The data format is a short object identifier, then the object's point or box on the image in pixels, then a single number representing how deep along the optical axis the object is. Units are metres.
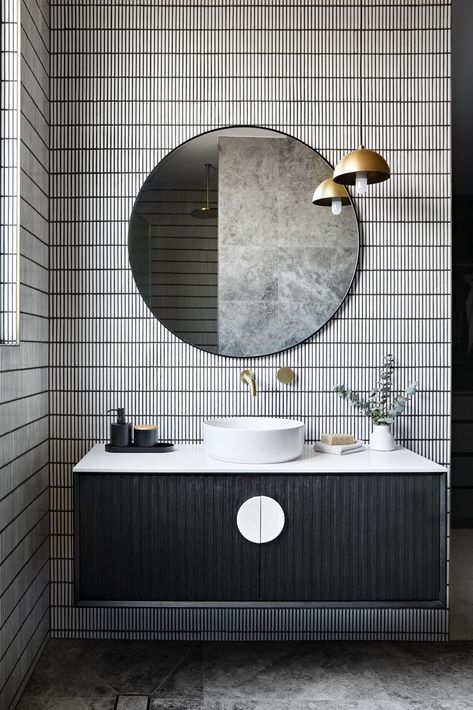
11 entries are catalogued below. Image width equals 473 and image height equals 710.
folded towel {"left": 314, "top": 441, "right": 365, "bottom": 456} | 2.43
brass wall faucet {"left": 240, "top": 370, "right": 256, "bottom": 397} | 2.55
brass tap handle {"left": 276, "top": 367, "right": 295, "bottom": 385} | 2.66
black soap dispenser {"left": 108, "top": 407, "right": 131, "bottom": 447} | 2.46
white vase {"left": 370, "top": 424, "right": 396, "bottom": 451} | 2.52
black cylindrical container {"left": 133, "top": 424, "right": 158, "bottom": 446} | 2.45
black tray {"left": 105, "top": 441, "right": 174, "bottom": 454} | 2.43
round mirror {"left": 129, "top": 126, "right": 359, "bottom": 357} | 2.63
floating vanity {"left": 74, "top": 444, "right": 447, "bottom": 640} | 2.18
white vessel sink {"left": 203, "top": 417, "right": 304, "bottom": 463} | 2.22
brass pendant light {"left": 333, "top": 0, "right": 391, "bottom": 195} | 2.25
